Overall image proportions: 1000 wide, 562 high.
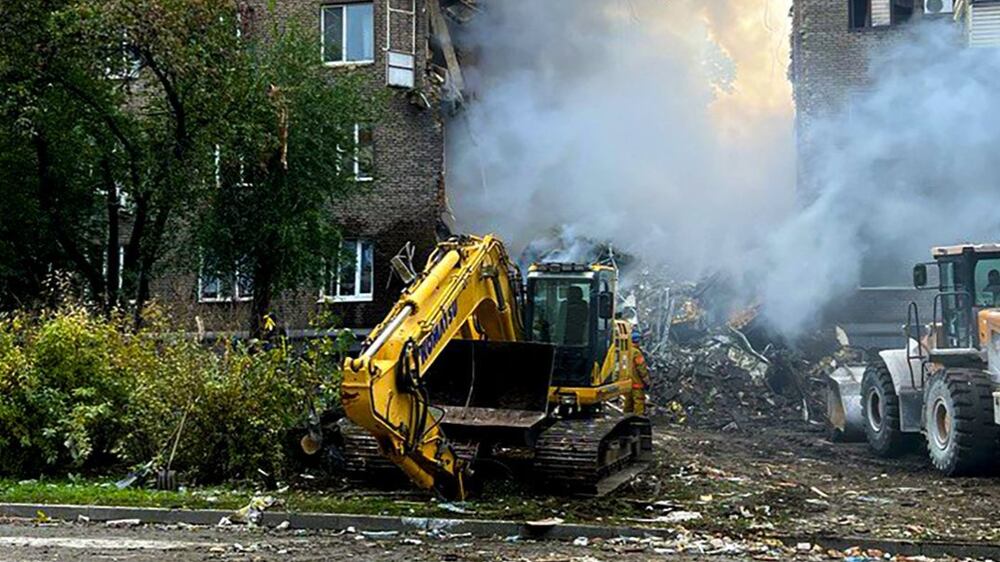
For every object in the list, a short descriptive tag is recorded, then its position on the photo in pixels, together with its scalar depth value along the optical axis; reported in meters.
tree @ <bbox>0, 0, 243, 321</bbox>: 19.09
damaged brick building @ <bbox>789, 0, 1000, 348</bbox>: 27.11
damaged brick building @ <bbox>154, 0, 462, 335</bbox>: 27.00
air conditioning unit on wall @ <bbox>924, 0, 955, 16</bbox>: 27.31
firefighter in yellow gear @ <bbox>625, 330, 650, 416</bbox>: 17.28
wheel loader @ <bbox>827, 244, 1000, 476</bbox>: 13.84
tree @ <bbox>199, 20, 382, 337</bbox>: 21.70
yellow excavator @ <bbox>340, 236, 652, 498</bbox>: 10.03
